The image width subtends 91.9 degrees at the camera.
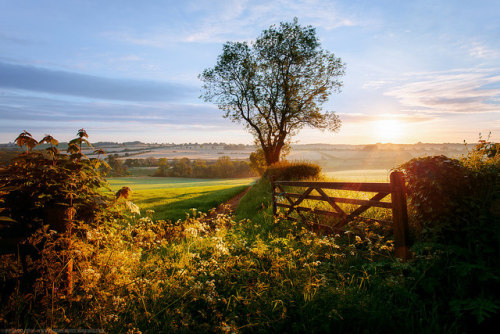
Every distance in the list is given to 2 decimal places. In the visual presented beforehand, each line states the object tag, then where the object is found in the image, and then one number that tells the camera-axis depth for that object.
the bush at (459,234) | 3.21
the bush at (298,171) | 17.64
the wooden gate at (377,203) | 5.12
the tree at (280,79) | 22.11
